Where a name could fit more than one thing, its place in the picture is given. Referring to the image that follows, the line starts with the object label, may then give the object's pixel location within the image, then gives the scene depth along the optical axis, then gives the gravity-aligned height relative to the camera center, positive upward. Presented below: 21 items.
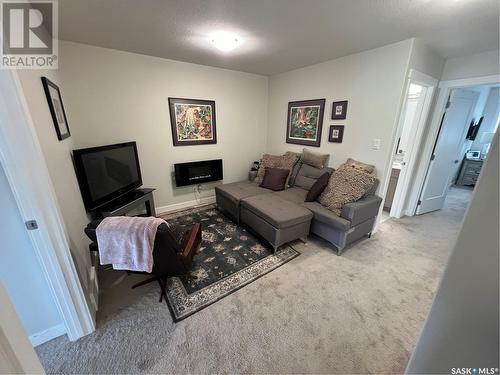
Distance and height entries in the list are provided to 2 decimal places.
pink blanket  1.40 -0.80
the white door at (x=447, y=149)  3.07 -0.35
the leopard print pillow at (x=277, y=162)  3.55 -0.65
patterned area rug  1.82 -1.53
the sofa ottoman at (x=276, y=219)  2.34 -1.11
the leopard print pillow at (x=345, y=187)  2.42 -0.74
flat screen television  2.14 -0.57
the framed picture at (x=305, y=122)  3.33 +0.07
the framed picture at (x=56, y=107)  1.67 +0.14
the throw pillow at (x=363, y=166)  2.67 -0.53
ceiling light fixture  2.22 +0.93
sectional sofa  2.34 -1.10
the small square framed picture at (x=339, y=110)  2.94 +0.23
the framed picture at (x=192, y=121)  3.29 +0.06
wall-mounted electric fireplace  3.50 -0.84
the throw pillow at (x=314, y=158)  3.27 -0.53
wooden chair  1.47 -1.03
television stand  2.31 -0.99
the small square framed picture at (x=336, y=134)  3.04 -0.12
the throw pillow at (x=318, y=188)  2.76 -0.84
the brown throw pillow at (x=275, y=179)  3.38 -0.89
